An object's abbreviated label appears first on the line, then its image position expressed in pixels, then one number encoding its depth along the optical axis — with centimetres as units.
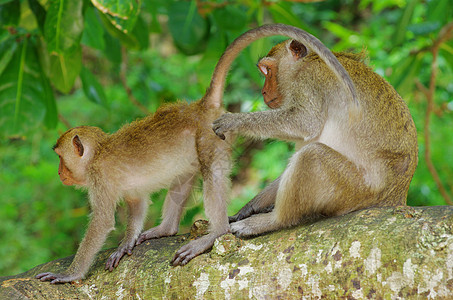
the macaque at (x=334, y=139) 598
